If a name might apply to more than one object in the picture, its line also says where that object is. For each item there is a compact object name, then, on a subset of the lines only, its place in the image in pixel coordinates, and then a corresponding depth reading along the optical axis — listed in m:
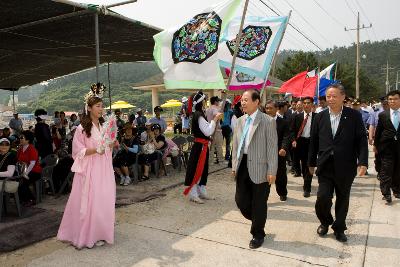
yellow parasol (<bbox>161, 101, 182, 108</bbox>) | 31.76
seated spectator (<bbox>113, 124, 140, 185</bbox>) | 7.72
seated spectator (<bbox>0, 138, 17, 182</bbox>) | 5.47
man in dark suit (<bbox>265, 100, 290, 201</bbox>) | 6.29
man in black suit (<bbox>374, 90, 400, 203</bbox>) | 6.09
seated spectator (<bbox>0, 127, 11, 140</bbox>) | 9.62
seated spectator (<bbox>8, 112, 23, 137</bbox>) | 15.35
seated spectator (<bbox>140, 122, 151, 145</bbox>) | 8.42
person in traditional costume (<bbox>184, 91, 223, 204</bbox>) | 5.91
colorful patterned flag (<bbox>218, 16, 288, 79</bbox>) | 6.87
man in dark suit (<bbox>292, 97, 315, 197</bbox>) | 7.07
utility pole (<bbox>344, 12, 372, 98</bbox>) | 31.86
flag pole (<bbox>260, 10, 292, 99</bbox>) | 6.82
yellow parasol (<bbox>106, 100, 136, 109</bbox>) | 26.15
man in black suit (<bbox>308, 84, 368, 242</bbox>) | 4.29
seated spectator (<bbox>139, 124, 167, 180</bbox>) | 8.09
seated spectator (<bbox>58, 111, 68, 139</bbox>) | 12.20
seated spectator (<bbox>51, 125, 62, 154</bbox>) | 10.74
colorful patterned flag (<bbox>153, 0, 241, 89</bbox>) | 5.41
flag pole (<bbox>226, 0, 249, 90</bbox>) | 5.67
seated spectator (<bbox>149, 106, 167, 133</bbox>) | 10.74
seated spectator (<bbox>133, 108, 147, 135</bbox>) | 14.66
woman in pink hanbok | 4.27
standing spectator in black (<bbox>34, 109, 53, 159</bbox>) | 8.88
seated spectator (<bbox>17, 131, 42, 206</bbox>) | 6.06
